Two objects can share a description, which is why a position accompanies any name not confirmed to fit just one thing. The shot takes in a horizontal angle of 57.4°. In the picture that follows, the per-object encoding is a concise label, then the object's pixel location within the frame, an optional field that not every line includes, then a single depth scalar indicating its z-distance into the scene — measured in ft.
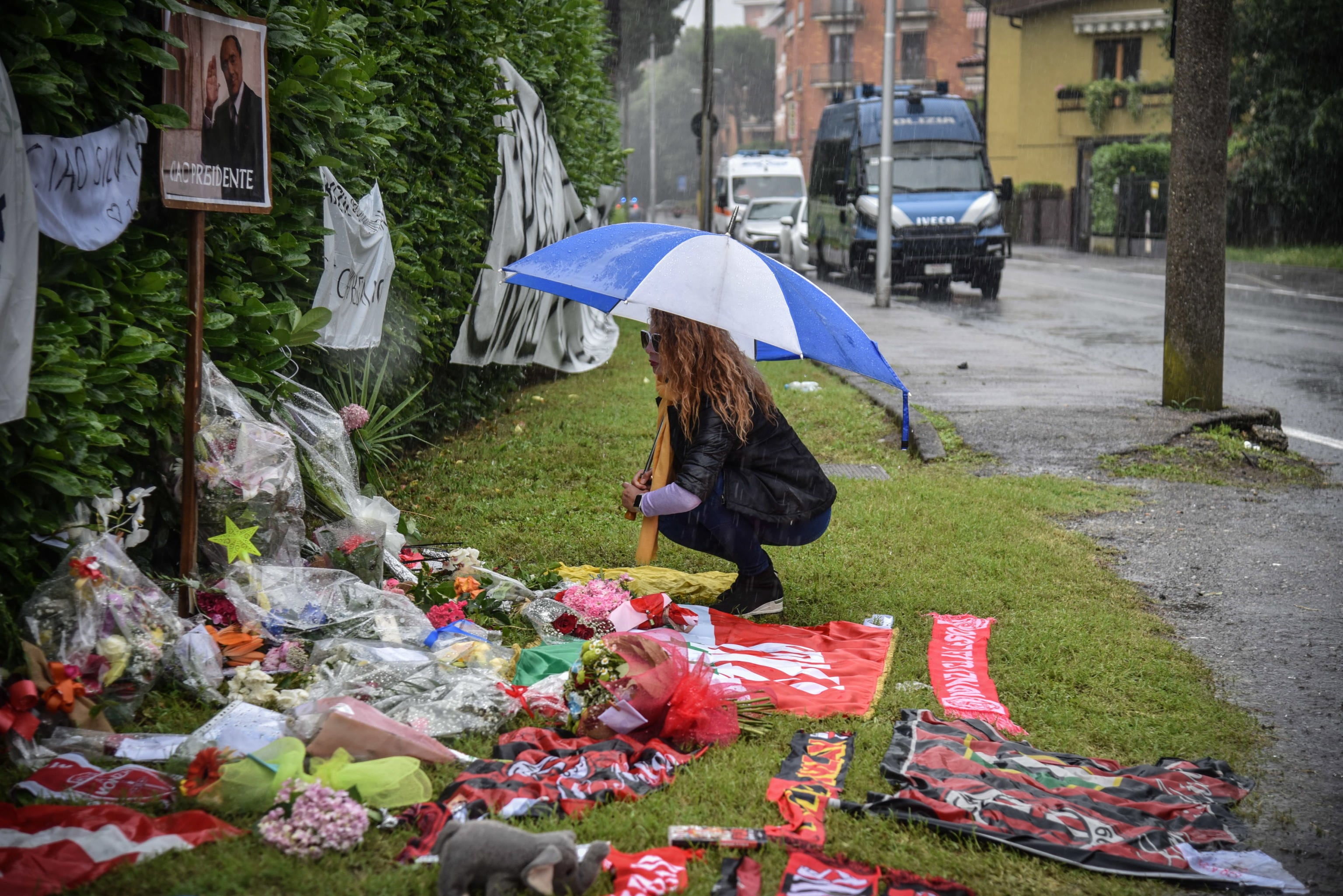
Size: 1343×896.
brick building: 213.46
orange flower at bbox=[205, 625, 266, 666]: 12.99
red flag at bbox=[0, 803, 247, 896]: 8.82
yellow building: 132.57
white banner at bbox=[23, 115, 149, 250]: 11.64
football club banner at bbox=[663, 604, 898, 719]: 13.48
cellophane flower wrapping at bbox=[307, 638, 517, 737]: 12.09
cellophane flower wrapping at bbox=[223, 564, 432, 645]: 13.71
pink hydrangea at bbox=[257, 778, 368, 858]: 9.55
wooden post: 13.42
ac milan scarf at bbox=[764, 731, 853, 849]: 10.20
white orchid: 12.10
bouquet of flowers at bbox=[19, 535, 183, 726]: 11.48
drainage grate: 24.72
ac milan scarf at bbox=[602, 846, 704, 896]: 9.27
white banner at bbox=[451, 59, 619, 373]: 28.17
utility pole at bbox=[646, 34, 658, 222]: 205.36
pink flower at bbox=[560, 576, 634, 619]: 15.46
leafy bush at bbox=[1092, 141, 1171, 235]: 113.70
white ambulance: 99.14
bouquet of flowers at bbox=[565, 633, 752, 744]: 11.96
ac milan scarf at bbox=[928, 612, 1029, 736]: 13.10
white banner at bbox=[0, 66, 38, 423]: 10.63
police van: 64.80
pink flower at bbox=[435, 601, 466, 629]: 14.73
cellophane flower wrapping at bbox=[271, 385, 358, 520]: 16.03
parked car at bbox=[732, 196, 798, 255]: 88.63
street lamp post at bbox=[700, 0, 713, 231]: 80.23
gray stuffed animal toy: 8.96
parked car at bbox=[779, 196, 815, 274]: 80.79
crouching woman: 15.78
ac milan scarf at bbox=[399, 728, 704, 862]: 10.21
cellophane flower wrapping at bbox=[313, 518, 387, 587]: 15.17
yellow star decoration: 13.73
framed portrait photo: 13.32
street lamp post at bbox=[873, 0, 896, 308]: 59.11
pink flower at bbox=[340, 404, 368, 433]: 17.93
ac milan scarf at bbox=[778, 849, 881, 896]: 9.32
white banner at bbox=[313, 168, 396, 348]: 18.01
